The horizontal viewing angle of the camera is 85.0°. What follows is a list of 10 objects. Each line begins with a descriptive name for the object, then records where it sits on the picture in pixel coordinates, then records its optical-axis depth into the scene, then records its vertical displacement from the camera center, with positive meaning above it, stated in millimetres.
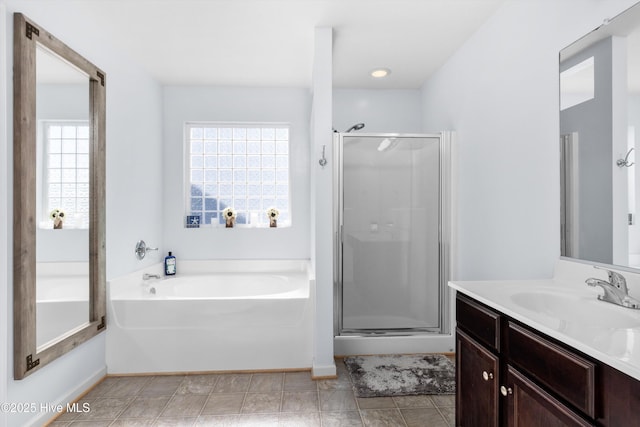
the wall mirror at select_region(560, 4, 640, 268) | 1345 +293
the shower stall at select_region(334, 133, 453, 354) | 2859 -240
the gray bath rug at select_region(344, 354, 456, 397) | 2287 -1151
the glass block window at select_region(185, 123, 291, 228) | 3699 +441
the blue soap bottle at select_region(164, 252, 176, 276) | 3430 -516
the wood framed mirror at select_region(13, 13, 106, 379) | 1743 +84
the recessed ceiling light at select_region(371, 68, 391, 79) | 3174 +1300
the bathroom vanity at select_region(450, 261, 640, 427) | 864 -433
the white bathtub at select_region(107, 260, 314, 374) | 2535 -879
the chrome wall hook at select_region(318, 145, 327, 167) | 2465 +375
